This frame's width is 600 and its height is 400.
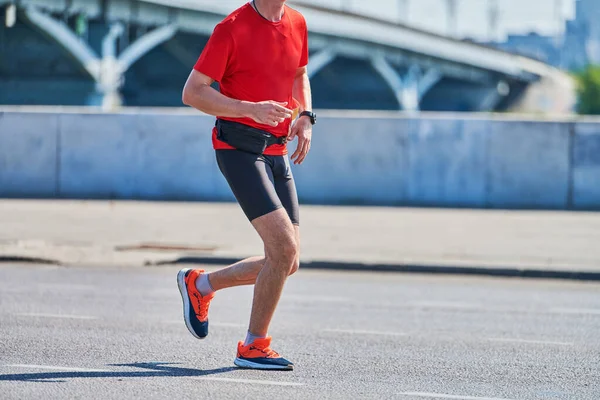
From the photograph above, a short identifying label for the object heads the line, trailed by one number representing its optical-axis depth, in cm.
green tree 10062
